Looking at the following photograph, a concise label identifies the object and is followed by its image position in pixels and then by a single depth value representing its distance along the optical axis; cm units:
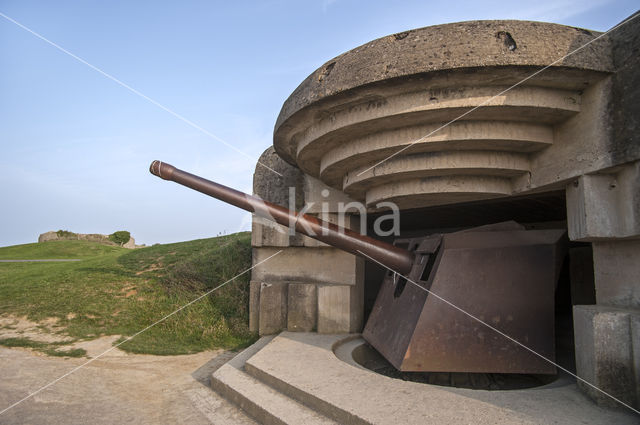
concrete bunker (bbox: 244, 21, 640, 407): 255
